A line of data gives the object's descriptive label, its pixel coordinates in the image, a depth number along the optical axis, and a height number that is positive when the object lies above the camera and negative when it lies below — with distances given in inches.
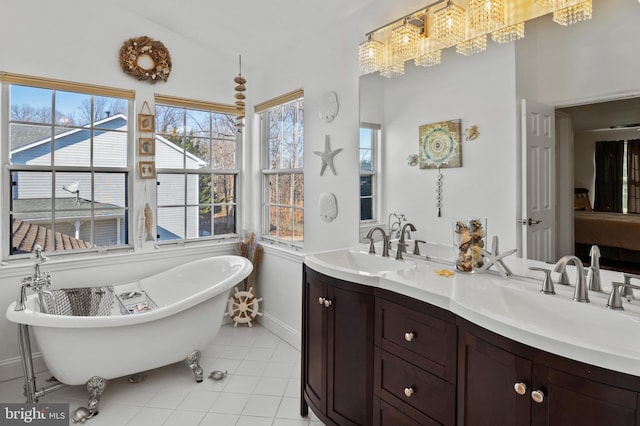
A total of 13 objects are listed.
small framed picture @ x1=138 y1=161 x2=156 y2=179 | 127.5 +15.0
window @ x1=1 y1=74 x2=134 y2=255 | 109.3 +15.2
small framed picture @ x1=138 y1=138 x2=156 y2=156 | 127.8 +23.1
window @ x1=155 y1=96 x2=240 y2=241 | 135.2 +16.7
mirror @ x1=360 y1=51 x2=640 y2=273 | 56.8 +11.5
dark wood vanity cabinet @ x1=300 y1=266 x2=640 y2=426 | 39.8 -22.7
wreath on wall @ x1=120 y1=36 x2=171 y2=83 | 122.2 +52.1
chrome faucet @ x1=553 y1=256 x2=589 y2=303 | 54.7 -10.9
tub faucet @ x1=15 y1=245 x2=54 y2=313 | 87.5 -17.8
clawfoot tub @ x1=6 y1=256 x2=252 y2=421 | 85.4 -29.2
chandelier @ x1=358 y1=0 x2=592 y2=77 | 65.8 +38.2
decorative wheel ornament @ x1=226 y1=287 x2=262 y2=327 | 142.0 -36.6
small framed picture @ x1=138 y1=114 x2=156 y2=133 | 127.0 +31.0
